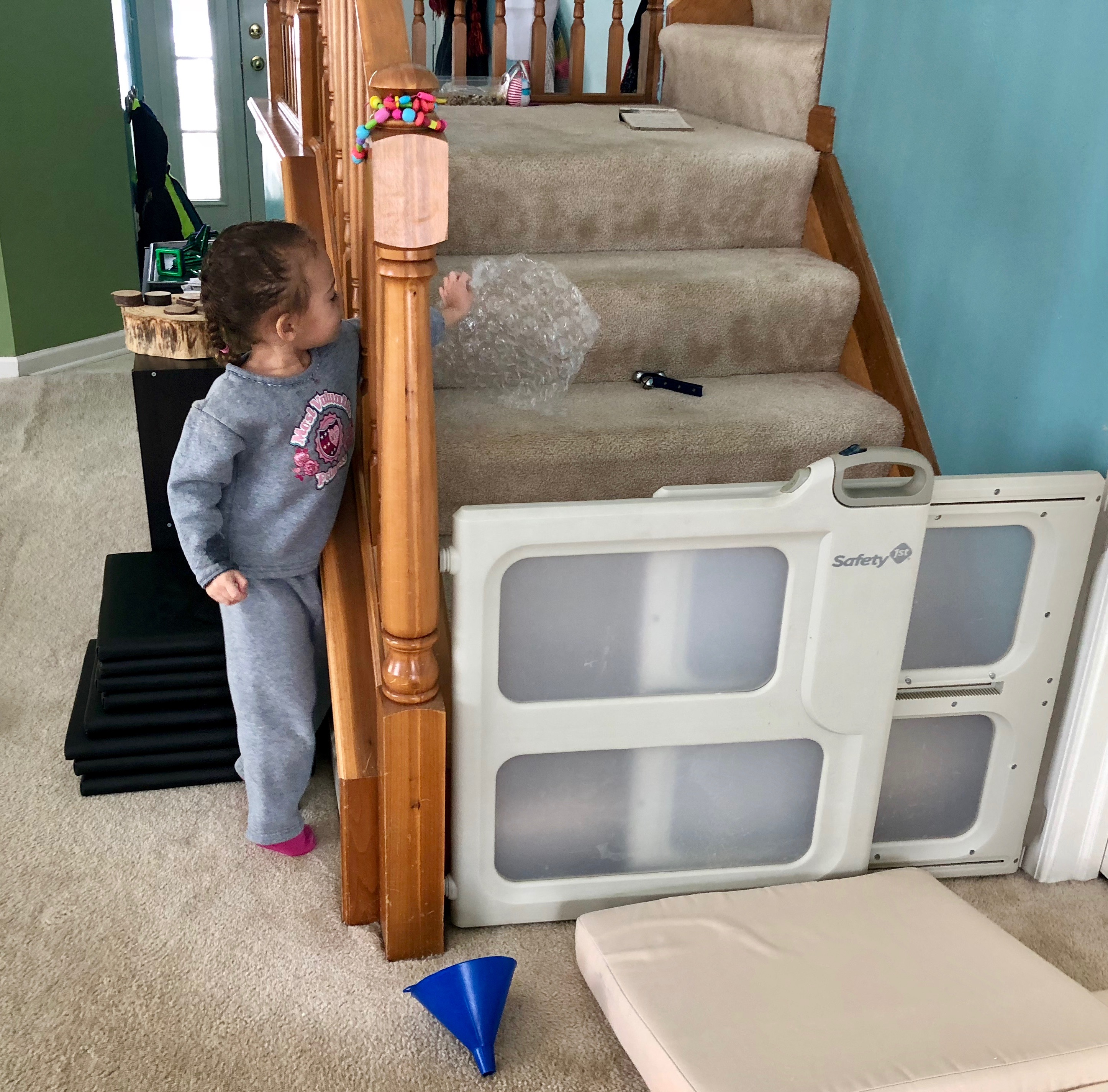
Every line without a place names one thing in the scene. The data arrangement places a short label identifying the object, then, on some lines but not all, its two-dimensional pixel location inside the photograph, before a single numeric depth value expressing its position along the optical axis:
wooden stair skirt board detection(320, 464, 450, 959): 1.48
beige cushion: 1.30
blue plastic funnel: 1.41
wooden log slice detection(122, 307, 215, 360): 2.17
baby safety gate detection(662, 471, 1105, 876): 1.57
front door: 5.17
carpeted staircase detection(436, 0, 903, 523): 1.89
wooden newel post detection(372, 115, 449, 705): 1.25
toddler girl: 1.54
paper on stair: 2.59
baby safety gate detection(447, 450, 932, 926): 1.47
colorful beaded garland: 1.24
